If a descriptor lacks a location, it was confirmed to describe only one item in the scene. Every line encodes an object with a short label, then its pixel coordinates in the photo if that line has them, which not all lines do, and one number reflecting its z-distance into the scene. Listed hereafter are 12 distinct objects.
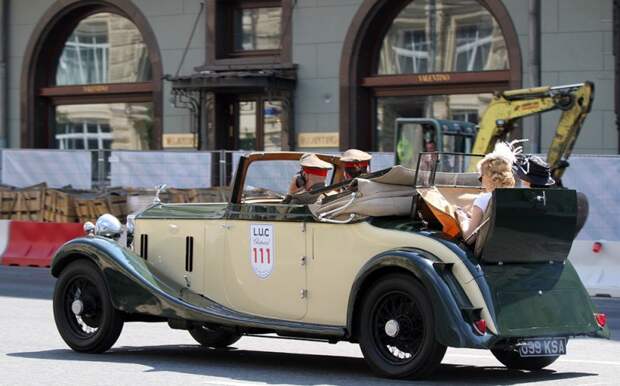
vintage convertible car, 8.23
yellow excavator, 20.62
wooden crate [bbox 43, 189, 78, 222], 21.25
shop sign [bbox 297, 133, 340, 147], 26.53
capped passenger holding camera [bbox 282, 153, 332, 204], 10.05
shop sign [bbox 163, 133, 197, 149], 28.30
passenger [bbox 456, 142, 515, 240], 8.44
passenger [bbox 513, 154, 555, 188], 8.74
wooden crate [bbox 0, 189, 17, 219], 21.95
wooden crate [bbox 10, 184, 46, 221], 21.62
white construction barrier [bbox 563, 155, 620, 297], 16.80
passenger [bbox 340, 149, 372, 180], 10.05
